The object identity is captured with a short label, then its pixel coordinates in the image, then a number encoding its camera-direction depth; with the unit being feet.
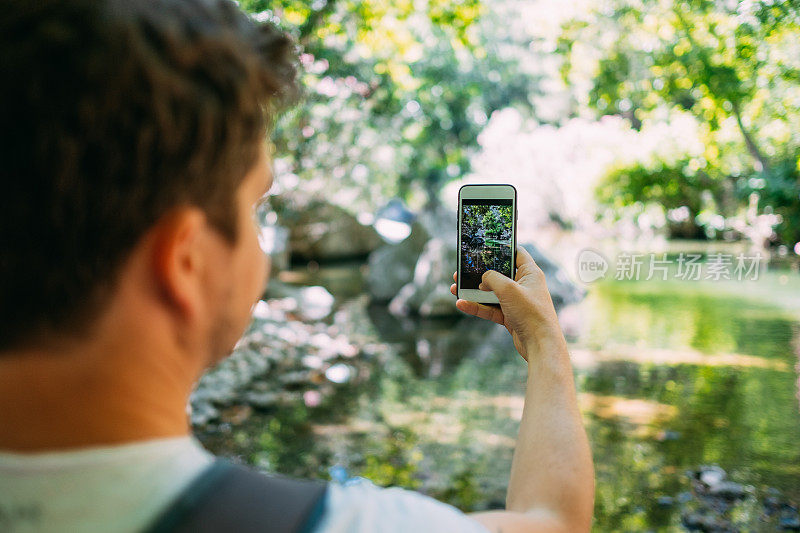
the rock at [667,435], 10.58
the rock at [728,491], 8.73
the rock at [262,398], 12.43
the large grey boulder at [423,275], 21.52
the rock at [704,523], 8.03
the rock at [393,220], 43.75
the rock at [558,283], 21.42
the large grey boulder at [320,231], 38.99
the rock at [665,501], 8.64
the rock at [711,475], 9.09
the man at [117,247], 1.51
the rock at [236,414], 11.71
